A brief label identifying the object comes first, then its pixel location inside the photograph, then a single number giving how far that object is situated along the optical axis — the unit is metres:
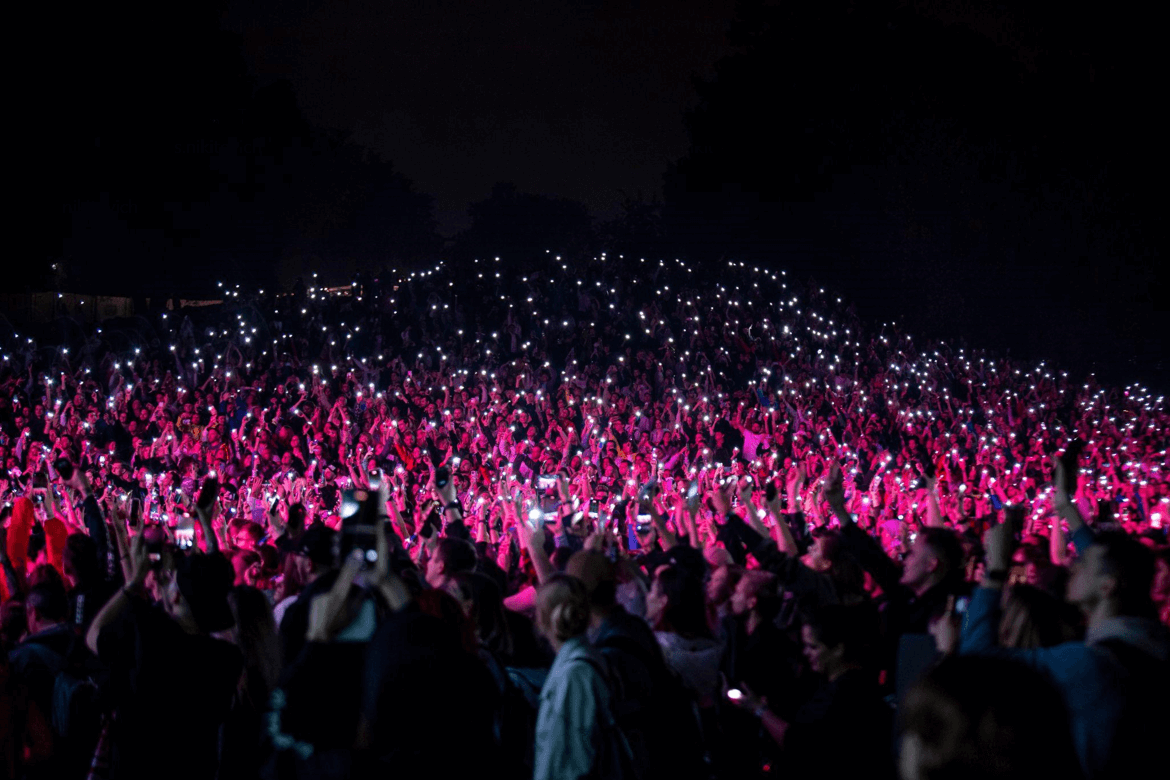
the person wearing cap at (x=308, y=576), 3.79
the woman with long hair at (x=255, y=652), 4.06
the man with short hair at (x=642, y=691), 3.84
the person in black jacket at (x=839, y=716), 3.52
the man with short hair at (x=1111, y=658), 2.90
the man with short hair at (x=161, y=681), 4.11
